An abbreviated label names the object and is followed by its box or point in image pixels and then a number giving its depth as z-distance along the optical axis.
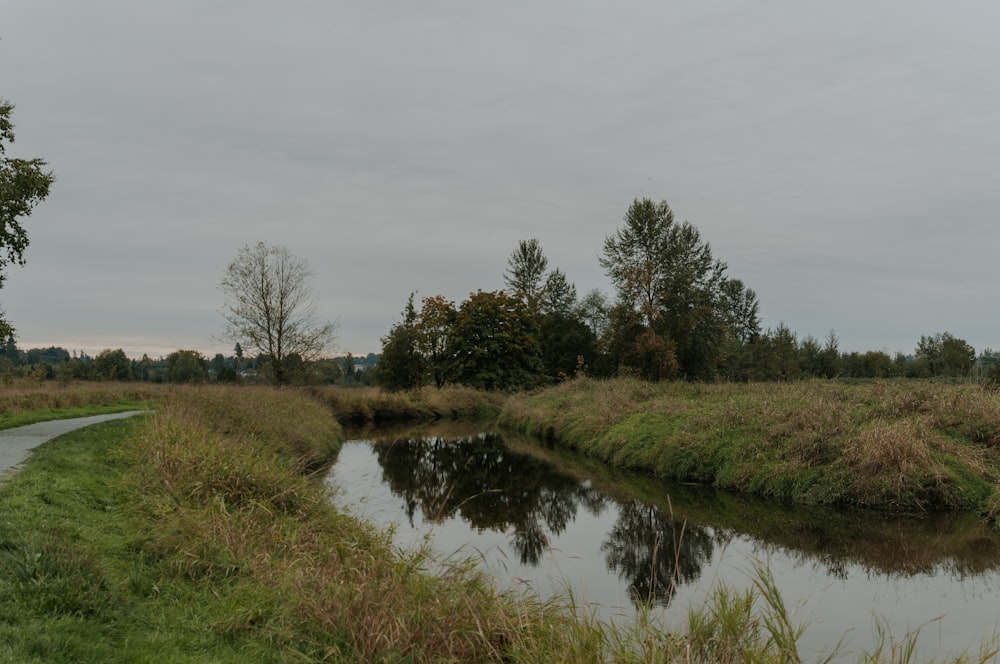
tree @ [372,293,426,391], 46.66
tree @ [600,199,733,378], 41.81
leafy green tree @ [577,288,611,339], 70.56
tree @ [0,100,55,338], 15.43
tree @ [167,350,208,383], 55.38
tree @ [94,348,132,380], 56.36
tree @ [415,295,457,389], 52.91
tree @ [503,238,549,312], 66.75
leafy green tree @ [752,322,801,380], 59.84
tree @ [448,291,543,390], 51.88
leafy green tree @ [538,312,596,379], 59.38
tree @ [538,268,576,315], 65.88
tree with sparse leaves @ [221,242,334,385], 35.88
